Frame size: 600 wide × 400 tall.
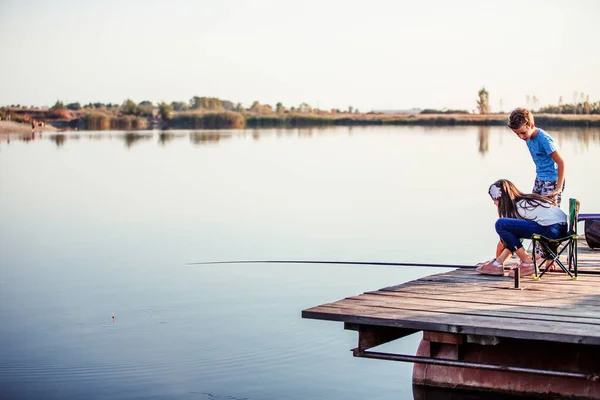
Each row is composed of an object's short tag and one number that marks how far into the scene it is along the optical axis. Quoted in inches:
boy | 306.2
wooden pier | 239.9
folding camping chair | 293.3
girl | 296.7
